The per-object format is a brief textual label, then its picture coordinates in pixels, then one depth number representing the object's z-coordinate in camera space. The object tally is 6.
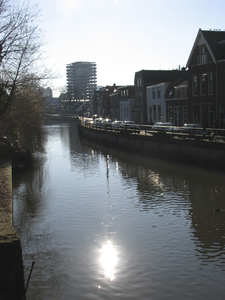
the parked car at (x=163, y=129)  32.42
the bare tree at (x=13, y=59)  18.55
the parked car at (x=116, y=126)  47.02
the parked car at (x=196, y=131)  26.83
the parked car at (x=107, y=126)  50.69
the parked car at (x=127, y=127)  43.53
